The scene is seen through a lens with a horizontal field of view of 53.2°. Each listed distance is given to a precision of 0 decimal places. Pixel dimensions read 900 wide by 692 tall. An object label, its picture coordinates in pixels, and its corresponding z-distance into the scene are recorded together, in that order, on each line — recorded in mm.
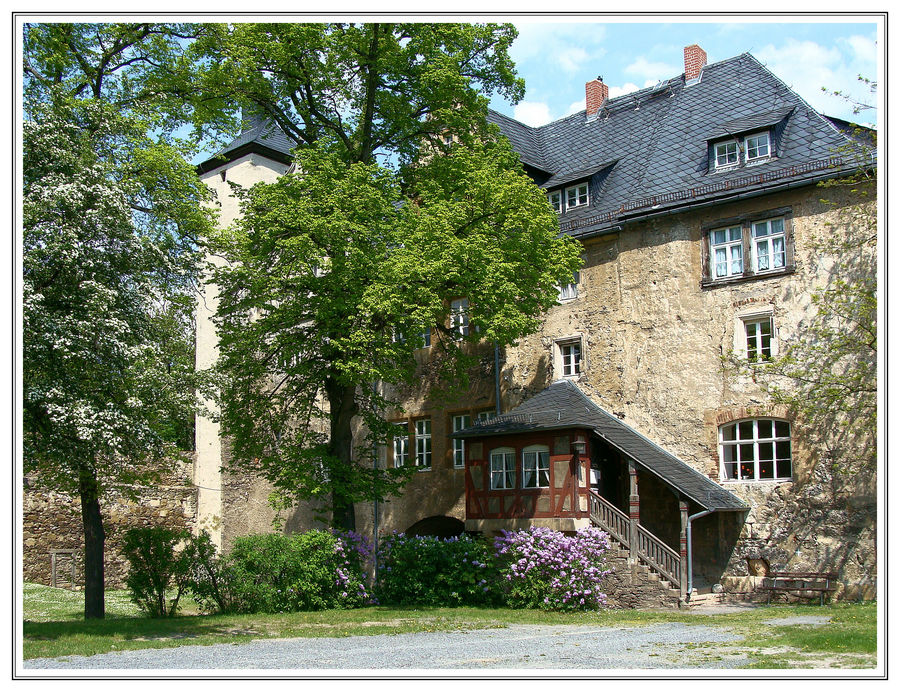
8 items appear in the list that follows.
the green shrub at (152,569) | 17281
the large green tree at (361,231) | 17547
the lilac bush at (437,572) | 18562
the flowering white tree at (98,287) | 11578
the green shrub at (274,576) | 17578
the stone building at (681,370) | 18625
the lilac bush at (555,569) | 17359
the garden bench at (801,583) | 17750
